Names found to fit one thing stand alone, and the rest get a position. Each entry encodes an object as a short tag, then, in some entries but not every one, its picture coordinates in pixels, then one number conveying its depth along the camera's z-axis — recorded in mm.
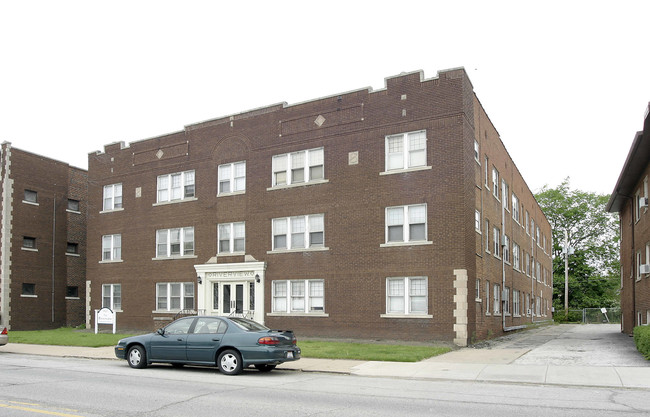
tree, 68375
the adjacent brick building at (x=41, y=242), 35438
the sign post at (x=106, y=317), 29812
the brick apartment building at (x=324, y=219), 23516
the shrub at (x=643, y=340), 16875
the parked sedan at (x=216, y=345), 14898
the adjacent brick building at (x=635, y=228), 23719
